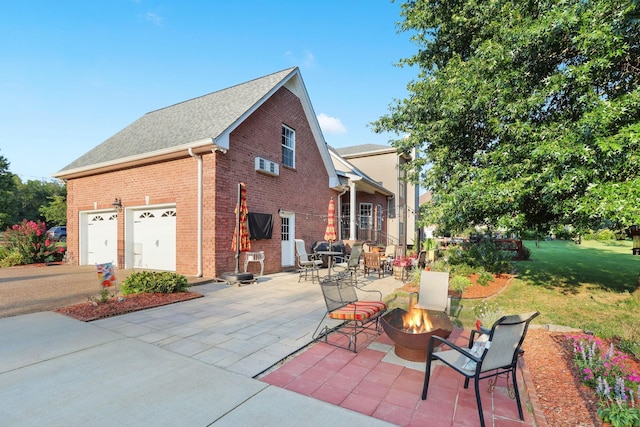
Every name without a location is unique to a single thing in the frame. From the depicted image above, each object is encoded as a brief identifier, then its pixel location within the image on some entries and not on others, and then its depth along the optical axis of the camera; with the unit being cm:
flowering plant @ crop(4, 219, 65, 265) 1298
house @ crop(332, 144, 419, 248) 2145
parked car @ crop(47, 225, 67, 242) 2359
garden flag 606
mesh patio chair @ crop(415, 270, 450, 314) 524
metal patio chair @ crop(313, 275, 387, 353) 429
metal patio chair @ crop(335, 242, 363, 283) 968
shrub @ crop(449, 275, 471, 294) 763
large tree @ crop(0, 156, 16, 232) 2883
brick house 939
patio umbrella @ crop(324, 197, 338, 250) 1112
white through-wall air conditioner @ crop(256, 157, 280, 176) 1073
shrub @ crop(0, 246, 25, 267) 1259
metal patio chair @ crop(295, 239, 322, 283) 1011
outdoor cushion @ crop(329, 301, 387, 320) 424
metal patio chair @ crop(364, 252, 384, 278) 1068
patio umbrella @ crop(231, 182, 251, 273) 918
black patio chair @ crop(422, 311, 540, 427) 262
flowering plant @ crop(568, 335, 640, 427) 245
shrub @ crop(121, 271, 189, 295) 709
